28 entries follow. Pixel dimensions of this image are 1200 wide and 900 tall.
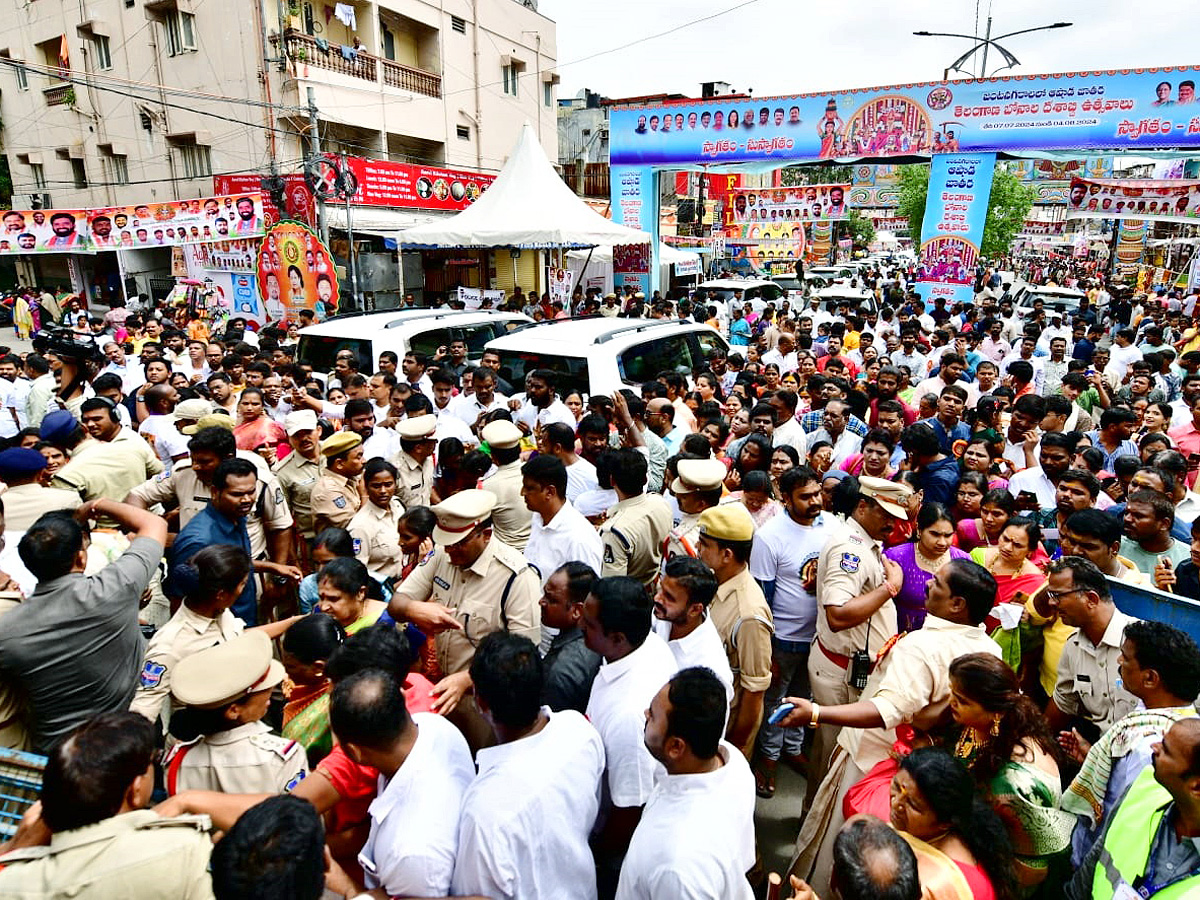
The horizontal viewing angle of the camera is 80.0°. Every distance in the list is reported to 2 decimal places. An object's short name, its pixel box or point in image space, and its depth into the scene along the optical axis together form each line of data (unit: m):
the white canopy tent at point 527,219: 12.69
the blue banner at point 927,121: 13.04
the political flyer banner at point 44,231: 15.94
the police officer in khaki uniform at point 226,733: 2.11
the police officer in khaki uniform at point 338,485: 4.34
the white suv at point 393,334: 7.72
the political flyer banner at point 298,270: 11.77
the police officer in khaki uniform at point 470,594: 2.96
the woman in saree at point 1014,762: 2.06
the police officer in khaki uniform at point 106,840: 1.62
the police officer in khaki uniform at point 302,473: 4.55
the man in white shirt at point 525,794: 1.86
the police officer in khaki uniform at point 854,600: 3.06
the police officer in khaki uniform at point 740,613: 3.01
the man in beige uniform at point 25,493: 3.68
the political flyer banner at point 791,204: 18.12
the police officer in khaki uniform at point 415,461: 4.84
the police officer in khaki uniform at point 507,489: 4.25
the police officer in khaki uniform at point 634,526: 3.88
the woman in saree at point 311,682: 2.50
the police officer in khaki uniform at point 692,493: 3.78
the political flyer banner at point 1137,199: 16.61
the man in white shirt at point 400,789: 1.88
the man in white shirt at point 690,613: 2.64
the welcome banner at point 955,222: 14.36
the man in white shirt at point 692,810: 1.73
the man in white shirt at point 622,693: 2.25
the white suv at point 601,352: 6.50
